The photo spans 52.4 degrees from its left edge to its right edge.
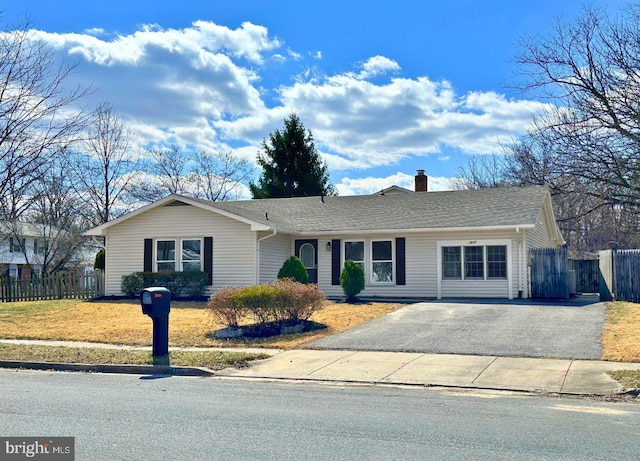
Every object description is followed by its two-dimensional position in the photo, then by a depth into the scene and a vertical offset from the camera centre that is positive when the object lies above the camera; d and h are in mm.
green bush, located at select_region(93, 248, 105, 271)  29184 +154
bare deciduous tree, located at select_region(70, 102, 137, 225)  44500 +4700
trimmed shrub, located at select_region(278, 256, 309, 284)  21942 -244
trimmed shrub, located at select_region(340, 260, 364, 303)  22031 -569
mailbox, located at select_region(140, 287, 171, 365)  12695 -978
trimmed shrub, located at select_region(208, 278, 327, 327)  15586 -937
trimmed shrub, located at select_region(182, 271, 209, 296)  24000 -641
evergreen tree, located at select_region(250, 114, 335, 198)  49000 +7328
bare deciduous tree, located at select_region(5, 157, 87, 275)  39750 +2618
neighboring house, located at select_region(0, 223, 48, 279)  47344 +894
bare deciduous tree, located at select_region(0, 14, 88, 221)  18391 +3398
